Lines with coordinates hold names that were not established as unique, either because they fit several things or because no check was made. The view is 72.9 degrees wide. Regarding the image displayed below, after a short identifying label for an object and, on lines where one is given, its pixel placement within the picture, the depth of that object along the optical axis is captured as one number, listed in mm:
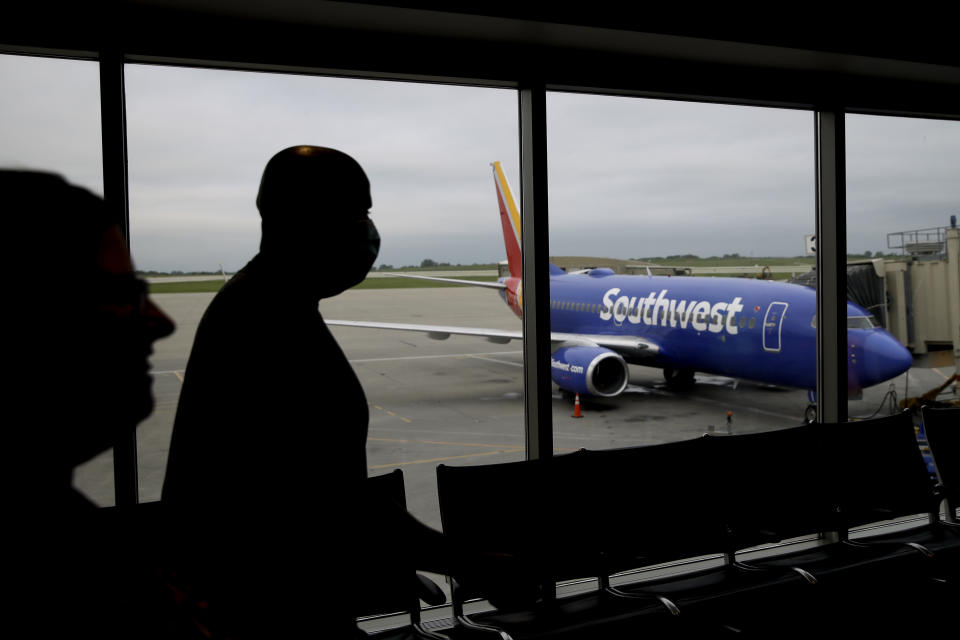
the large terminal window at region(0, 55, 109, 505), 2477
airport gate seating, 2418
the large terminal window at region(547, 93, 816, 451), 3609
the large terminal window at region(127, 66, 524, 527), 2658
